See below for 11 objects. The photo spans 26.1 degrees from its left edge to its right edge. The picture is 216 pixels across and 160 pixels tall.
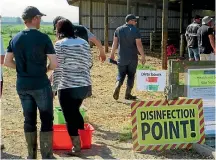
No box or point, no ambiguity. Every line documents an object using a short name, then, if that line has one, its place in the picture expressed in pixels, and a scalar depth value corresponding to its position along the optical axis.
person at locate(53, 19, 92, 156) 5.41
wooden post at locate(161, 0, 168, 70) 13.35
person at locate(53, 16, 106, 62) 6.57
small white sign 7.61
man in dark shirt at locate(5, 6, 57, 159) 4.92
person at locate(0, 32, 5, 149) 5.54
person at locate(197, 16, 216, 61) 9.57
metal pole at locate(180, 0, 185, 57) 17.37
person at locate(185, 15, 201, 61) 11.98
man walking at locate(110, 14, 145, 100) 8.85
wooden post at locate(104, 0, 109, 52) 20.01
